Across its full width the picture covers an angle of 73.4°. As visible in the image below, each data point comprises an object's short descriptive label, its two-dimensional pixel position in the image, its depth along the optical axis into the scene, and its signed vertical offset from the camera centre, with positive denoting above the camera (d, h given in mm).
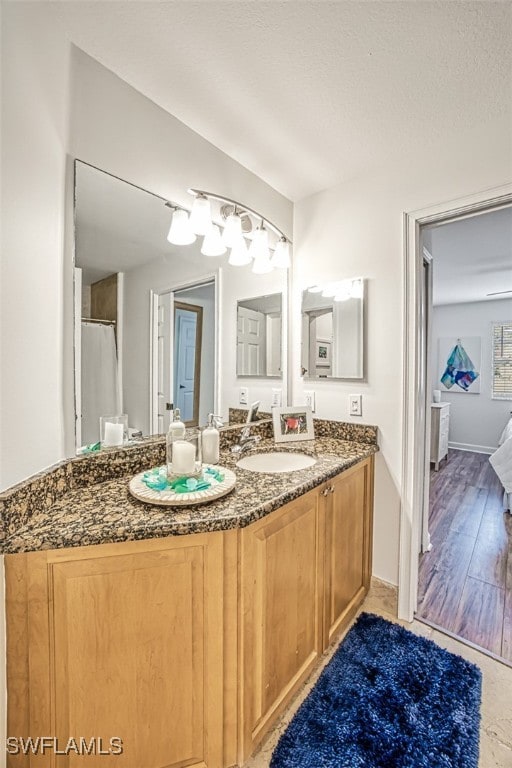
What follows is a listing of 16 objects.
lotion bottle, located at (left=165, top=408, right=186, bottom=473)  1183 -215
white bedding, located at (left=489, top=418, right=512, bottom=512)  2918 -788
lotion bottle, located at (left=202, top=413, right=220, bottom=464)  1467 -302
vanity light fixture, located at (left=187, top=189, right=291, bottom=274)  1521 +716
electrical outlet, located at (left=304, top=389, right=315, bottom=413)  2053 -129
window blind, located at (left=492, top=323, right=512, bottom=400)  4859 +228
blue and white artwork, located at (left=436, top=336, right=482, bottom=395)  5070 +195
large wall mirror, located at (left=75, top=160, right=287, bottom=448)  1225 +260
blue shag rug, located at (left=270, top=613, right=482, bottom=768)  1097 -1204
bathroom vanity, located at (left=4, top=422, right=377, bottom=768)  850 -660
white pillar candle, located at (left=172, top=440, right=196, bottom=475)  1122 -271
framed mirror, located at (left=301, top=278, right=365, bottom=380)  1862 +263
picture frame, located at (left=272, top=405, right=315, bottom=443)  1860 -258
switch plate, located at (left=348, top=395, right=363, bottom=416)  1855 -154
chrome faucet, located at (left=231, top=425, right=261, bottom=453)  1670 -327
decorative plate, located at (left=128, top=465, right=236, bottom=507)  1009 -360
